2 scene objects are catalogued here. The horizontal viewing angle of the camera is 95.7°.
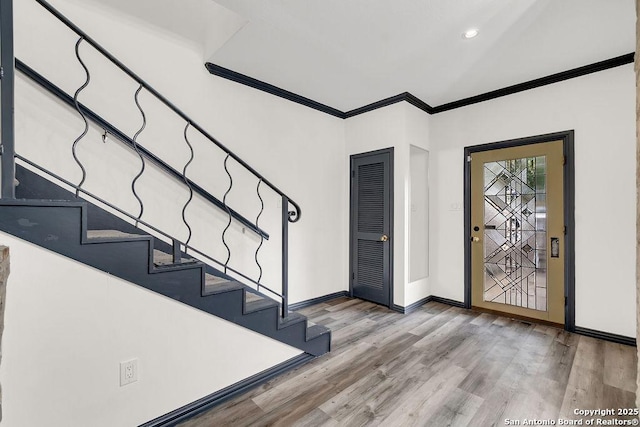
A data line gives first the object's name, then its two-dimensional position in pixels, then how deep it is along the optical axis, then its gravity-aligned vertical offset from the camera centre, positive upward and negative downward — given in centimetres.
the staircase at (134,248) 124 -18
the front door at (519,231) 309 -18
